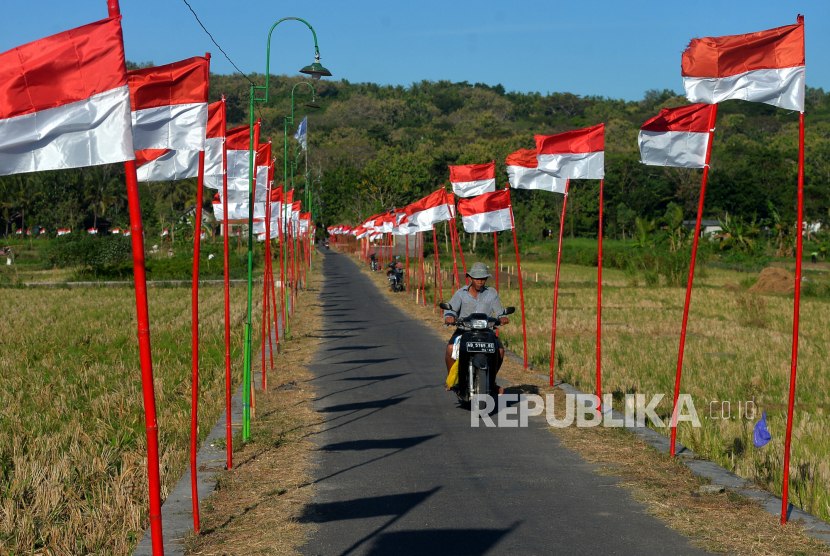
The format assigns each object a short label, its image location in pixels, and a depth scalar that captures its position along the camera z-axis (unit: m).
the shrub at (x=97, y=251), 45.41
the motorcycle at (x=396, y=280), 35.97
